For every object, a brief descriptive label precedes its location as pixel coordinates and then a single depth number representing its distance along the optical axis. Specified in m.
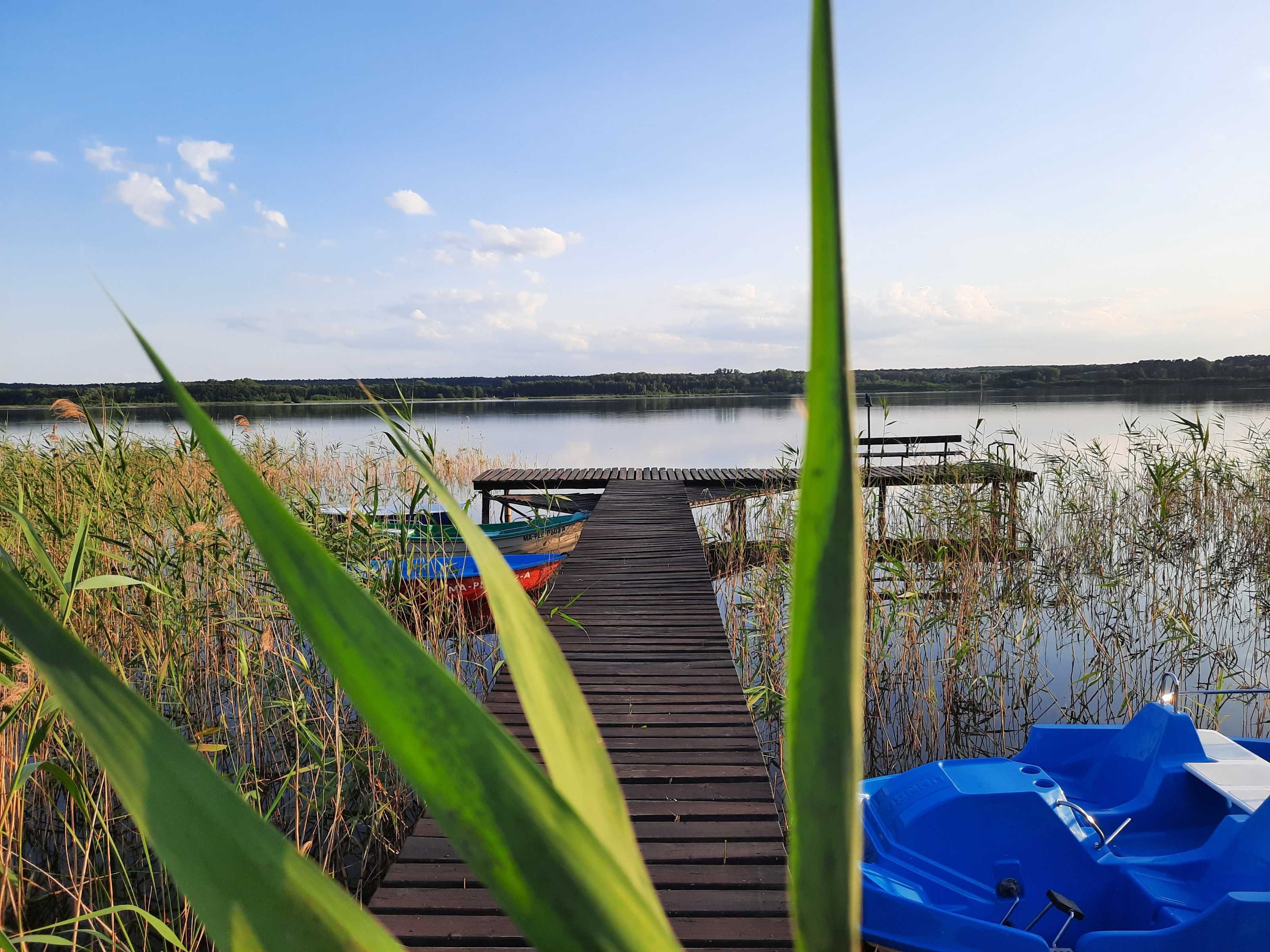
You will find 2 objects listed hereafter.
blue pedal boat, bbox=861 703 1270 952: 2.44
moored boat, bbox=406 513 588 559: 7.06
